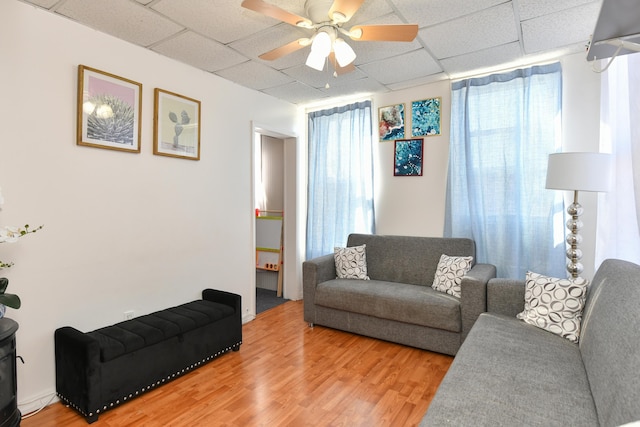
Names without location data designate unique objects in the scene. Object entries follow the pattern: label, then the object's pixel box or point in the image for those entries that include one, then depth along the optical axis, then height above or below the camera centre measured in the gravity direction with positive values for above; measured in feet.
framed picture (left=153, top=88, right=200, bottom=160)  9.30 +2.36
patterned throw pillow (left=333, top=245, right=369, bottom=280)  11.98 -1.92
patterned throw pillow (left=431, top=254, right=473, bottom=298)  9.97 -1.91
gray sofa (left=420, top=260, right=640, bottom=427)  4.11 -2.55
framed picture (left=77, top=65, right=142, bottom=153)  7.73 +2.34
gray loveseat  9.16 -2.56
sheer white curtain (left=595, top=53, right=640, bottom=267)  5.57 +0.90
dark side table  5.68 -2.92
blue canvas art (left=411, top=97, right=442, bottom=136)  11.89 +3.31
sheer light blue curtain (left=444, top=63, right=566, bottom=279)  9.87 +1.27
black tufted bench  6.59 -3.20
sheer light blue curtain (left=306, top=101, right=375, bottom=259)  13.33 +1.32
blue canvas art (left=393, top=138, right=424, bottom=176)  12.35 +1.94
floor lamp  7.67 +0.77
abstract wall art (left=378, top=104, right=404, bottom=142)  12.68 +3.30
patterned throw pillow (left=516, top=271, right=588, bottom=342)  6.89 -2.00
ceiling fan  5.95 +3.46
